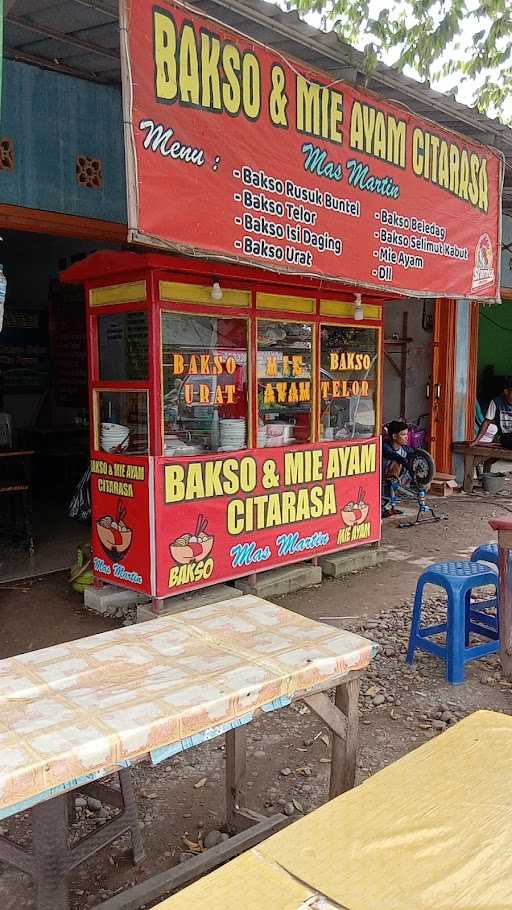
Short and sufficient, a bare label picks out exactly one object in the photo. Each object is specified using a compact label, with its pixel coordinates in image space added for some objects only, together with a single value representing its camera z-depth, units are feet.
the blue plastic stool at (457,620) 14.06
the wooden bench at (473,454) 32.24
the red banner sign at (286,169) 12.09
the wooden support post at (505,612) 13.88
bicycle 29.04
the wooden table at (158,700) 6.24
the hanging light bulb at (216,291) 16.55
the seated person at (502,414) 36.19
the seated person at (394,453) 29.73
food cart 16.39
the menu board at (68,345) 33.19
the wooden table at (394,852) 5.03
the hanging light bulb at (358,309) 20.51
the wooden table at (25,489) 22.00
